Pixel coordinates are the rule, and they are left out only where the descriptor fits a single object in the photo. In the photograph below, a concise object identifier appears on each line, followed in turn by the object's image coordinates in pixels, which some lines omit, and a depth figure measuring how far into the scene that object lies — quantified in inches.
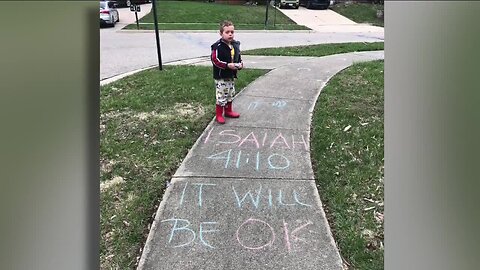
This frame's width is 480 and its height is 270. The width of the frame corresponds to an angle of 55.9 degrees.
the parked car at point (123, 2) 929.9
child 180.5
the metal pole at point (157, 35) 300.4
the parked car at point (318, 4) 1058.7
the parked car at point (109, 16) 644.7
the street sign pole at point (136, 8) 425.8
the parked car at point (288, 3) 1036.5
